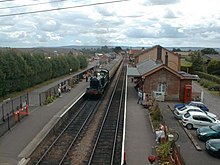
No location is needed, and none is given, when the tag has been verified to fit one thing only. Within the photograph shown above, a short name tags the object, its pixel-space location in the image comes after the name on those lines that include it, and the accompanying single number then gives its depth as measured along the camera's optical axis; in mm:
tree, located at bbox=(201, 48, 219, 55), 87379
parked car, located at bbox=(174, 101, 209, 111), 19260
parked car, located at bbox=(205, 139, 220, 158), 11055
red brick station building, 22587
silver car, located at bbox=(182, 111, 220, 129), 15078
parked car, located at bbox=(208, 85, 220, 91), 30644
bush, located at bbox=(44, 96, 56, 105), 20912
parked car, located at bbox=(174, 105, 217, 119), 16593
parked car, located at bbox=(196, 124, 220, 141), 12892
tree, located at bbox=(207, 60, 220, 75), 41264
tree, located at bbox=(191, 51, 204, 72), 45173
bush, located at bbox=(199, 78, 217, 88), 31883
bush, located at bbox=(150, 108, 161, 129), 14862
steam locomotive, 24230
